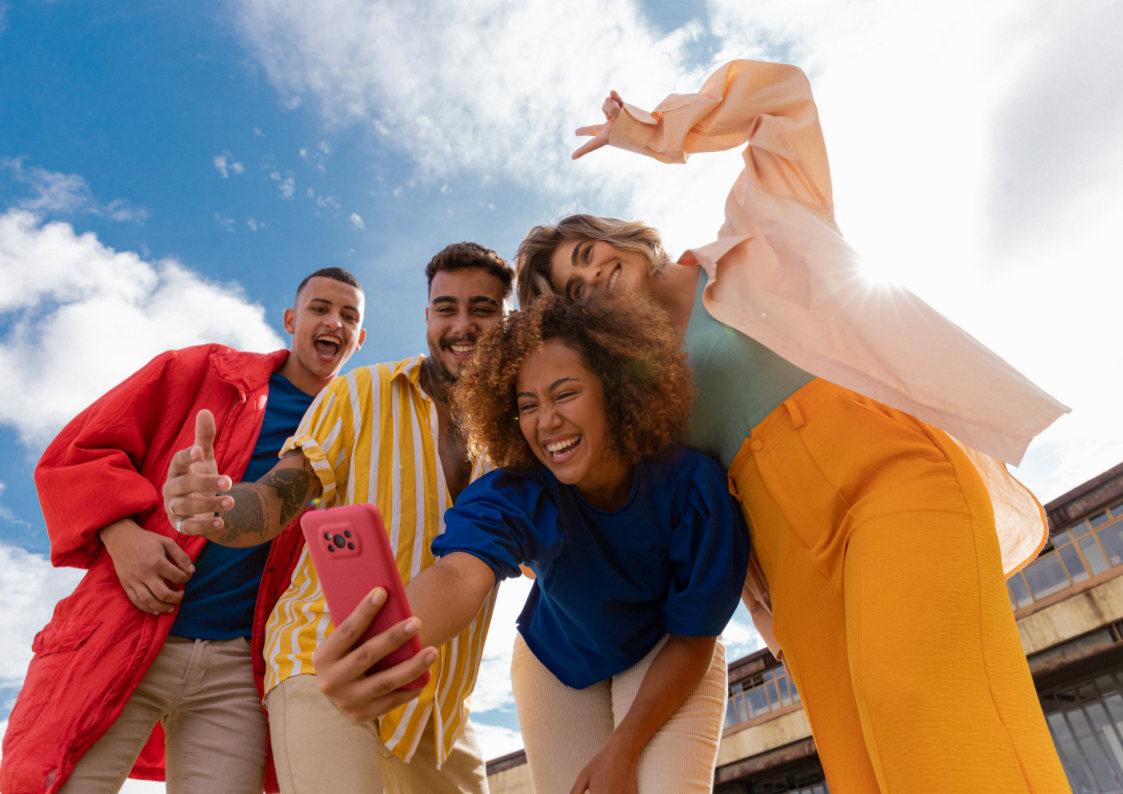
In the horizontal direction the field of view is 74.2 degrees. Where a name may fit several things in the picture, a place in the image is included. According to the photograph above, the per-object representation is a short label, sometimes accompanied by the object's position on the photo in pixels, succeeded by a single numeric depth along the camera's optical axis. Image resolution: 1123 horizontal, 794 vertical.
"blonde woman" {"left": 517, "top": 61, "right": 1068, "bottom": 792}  1.56
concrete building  14.10
